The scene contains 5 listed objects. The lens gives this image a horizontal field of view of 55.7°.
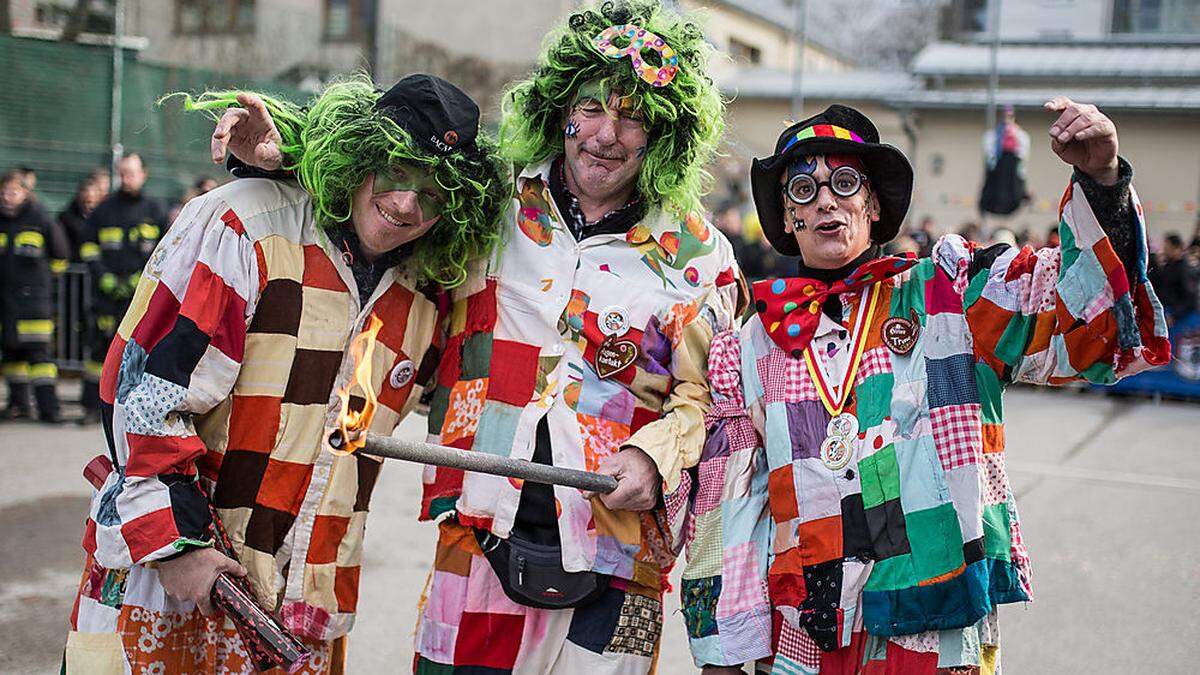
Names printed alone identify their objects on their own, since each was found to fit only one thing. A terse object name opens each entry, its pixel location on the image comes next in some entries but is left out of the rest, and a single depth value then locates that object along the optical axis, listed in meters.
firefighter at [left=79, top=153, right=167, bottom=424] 8.31
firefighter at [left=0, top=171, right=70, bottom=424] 8.43
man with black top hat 2.13
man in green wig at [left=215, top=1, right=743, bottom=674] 2.63
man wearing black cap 2.28
